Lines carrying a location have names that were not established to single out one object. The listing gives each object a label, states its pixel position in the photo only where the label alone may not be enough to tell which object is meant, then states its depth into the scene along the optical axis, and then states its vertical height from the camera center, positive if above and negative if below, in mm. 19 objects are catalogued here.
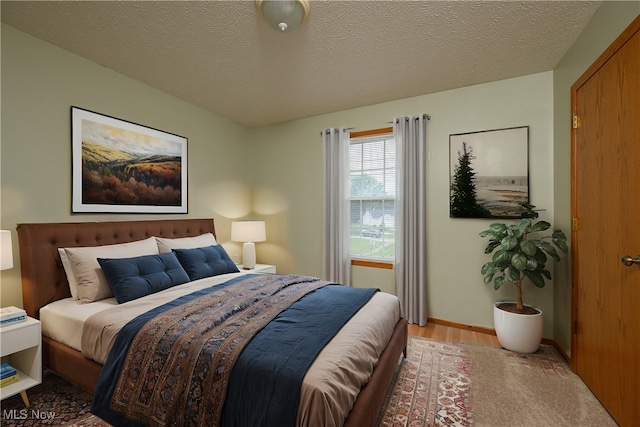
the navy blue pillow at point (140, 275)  2208 -510
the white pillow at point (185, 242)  2928 -319
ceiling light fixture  1870 +1344
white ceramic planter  2545 -1047
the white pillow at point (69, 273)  2266 -485
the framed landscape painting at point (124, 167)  2580 +468
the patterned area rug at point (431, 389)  1809 -1277
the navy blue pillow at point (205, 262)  2830 -502
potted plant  2469 -494
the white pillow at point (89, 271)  2225 -462
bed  1569 -631
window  3689 +259
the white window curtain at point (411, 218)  3350 -56
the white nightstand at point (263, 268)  3777 -744
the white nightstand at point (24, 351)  1788 -927
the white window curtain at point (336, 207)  3834 +81
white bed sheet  1966 -736
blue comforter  1247 -713
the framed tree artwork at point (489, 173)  2951 +427
